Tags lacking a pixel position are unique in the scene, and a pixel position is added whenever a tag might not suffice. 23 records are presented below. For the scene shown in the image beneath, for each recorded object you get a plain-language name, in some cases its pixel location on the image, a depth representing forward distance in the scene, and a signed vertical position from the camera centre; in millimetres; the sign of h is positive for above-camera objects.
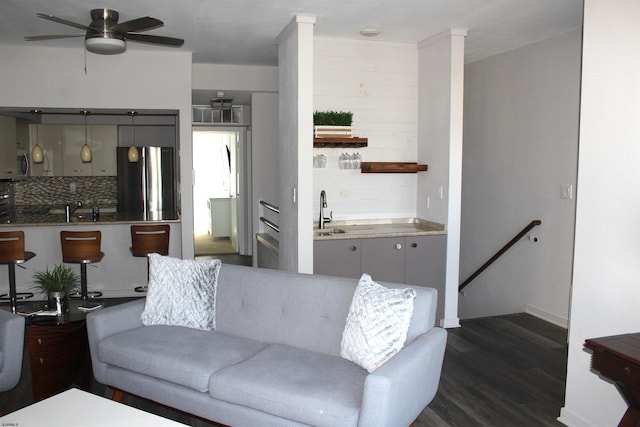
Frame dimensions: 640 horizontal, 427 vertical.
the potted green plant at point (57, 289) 3715 -803
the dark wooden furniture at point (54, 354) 3412 -1164
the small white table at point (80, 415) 2281 -1046
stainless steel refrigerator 8461 -149
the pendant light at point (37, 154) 7039 +218
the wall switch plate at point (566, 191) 5031 -160
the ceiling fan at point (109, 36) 4373 +1097
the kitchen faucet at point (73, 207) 6359 -513
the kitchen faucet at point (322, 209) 5234 -350
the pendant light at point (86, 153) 7191 +237
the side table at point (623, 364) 2291 -821
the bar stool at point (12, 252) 5242 -776
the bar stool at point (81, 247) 5457 -759
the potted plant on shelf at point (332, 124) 5062 +450
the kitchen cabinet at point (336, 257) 4805 -744
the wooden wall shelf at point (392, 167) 5336 +57
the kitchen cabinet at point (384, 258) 4895 -772
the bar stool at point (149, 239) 5797 -718
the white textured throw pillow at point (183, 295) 3543 -805
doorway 8625 -407
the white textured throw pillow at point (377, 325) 2729 -768
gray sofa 2512 -1023
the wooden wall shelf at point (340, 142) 5047 +281
